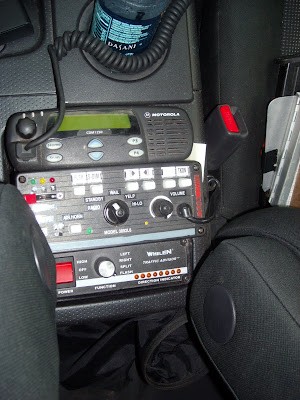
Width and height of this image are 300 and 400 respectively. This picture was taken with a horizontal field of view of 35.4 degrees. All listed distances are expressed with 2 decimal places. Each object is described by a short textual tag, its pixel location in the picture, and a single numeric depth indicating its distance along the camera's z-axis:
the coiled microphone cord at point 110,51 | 0.82
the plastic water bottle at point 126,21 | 0.76
